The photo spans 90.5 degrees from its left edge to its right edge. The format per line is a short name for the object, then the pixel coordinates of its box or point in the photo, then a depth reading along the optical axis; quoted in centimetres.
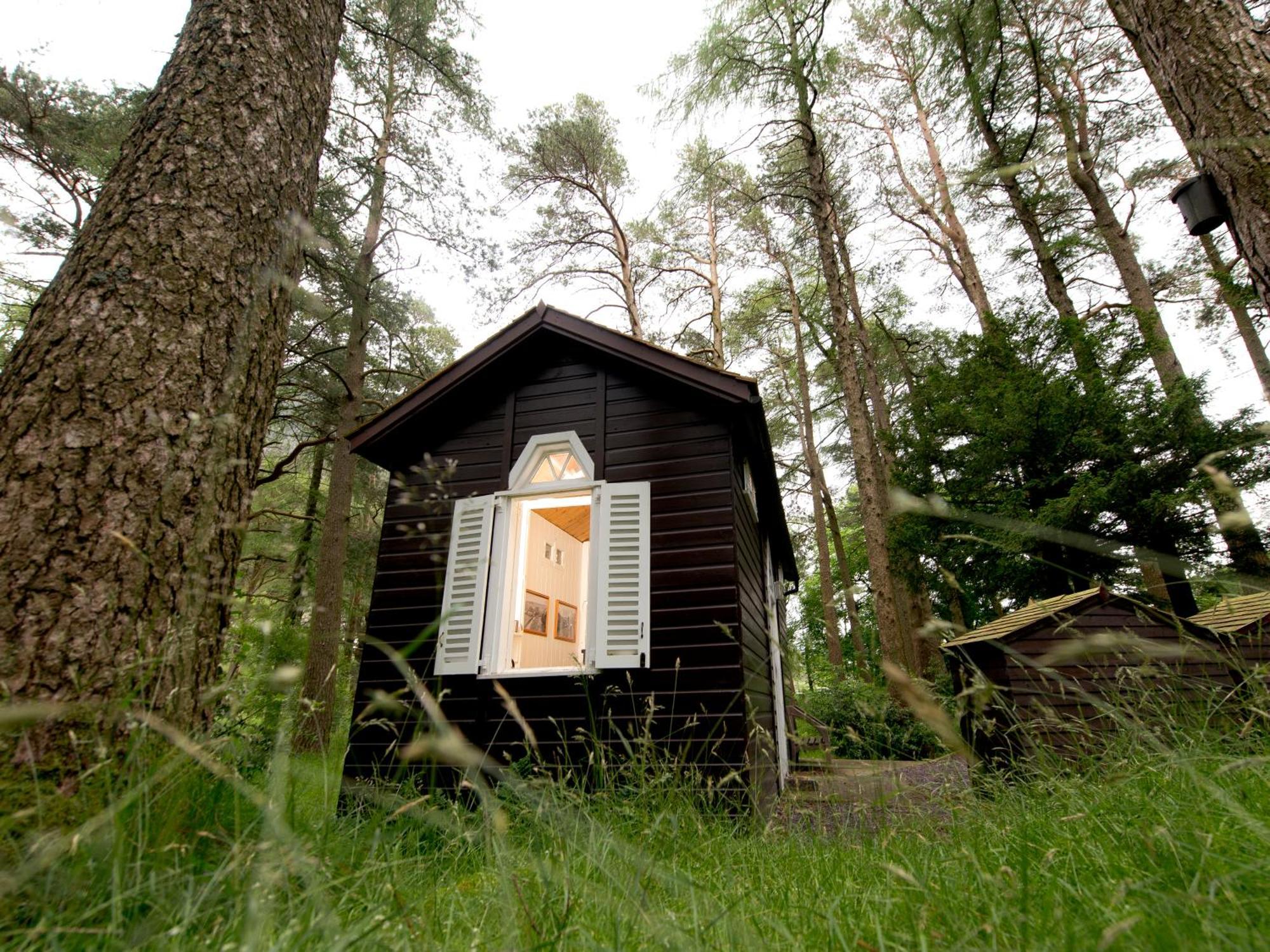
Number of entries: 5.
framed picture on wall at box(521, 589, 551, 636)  798
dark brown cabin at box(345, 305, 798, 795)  521
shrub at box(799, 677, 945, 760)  958
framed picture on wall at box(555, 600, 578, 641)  878
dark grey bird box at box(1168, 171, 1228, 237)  296
